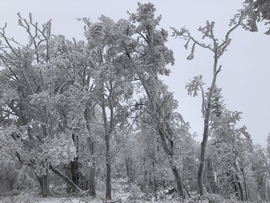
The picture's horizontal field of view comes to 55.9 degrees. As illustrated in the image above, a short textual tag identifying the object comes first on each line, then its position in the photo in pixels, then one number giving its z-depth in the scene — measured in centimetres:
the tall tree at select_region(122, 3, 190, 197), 1255
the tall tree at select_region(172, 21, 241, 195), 1013
